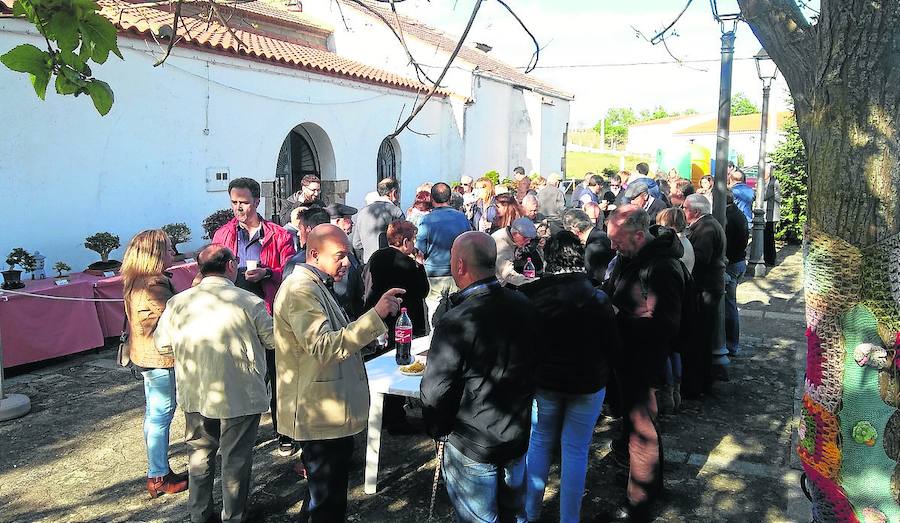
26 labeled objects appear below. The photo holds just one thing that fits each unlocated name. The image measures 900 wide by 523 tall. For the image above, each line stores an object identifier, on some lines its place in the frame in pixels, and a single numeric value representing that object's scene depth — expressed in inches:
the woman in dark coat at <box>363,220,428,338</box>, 203.9
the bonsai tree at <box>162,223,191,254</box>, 350.0
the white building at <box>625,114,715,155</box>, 2620.6
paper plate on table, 173.6
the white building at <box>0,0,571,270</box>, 318.3
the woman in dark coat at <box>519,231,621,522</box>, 140.6
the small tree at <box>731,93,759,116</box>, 3048.7
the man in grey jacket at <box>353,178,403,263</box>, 275.3
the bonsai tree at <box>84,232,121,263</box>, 317.1
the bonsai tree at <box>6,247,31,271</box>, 275.6
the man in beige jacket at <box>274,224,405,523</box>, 122.5
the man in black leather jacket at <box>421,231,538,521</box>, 113.9
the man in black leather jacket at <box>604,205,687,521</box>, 159.5
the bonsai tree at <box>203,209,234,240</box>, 290.0
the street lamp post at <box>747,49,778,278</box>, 463.8
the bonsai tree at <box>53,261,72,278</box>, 291.1
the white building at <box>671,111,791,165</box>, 2050.9
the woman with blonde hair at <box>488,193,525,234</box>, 281.0
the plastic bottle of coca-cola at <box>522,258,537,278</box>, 198.2
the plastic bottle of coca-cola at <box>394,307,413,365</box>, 168.1
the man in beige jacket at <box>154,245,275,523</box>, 146.1
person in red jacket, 198.7
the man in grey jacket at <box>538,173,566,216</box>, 419.5
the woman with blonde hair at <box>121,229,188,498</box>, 163.5
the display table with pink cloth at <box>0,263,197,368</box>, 259.8
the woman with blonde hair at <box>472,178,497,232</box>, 350.4
